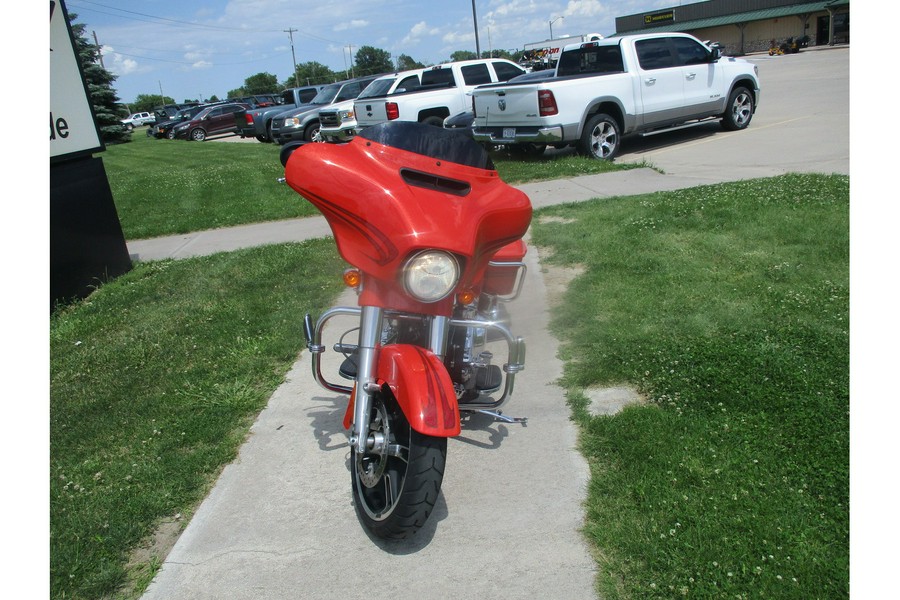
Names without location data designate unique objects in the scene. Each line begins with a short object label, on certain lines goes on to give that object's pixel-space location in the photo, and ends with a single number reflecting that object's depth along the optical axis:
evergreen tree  35.38
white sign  6.86
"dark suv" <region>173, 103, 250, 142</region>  34.34
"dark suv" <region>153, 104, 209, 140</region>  38.38
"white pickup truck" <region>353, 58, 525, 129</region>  15.59
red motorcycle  2.75
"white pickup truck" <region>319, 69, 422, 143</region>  17.02
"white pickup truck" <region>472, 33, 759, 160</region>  11.58
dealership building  49.56
